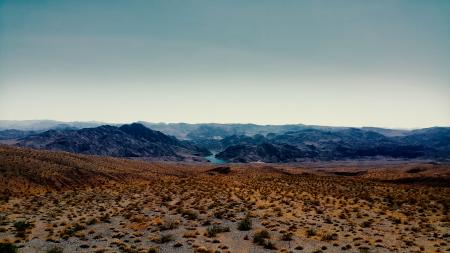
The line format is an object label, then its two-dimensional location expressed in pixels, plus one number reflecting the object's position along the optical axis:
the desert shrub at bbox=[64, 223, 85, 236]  28.05
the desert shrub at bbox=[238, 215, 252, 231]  30.16
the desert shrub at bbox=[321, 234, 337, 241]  27.15
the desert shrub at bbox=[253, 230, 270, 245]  26.40
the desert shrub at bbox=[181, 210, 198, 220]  34.50
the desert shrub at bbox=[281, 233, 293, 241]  27.12
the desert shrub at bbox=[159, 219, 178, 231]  30.38
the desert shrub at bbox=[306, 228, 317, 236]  28.37
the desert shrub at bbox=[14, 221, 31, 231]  29.41
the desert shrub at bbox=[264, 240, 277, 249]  25.06
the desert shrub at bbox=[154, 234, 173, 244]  26.47
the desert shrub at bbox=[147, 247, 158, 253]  23.61
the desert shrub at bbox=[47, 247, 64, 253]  22.60
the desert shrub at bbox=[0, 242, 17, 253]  20.53
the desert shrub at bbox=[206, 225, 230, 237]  28.23
